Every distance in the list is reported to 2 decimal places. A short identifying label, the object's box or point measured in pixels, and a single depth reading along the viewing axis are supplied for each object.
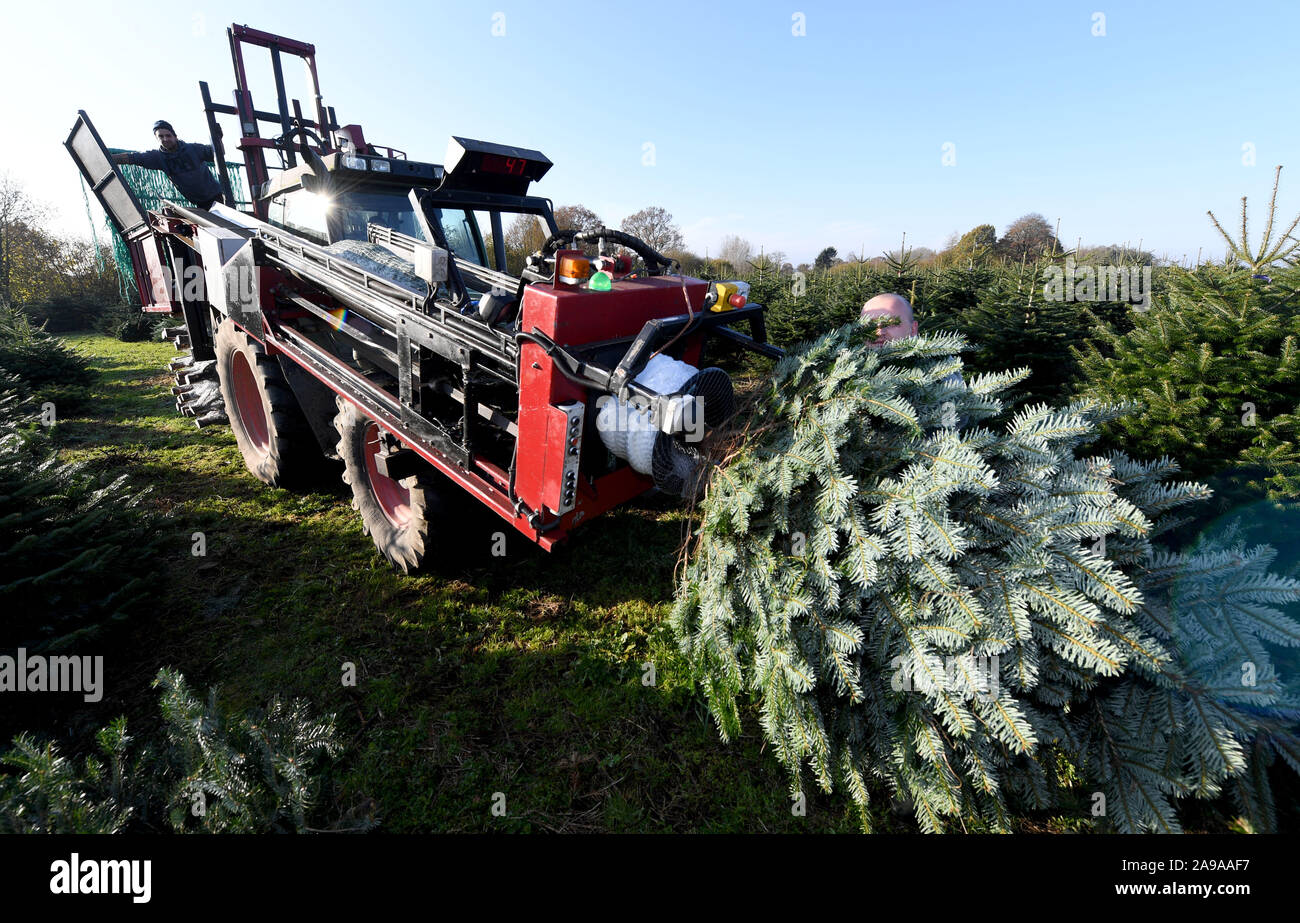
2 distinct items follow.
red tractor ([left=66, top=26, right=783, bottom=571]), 2.67
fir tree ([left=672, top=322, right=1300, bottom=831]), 1.92
